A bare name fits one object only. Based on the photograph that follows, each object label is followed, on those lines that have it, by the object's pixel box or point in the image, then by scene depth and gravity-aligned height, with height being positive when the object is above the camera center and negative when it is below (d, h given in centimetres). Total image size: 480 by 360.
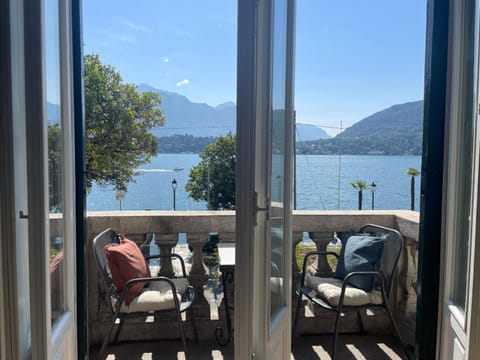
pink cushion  200 -65
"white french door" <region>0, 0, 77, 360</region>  103 -8
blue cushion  218 -65
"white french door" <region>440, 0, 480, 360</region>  138 -5
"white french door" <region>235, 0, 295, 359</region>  120 -9
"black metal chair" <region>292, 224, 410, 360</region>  208 -82
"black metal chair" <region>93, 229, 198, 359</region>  195 -82
